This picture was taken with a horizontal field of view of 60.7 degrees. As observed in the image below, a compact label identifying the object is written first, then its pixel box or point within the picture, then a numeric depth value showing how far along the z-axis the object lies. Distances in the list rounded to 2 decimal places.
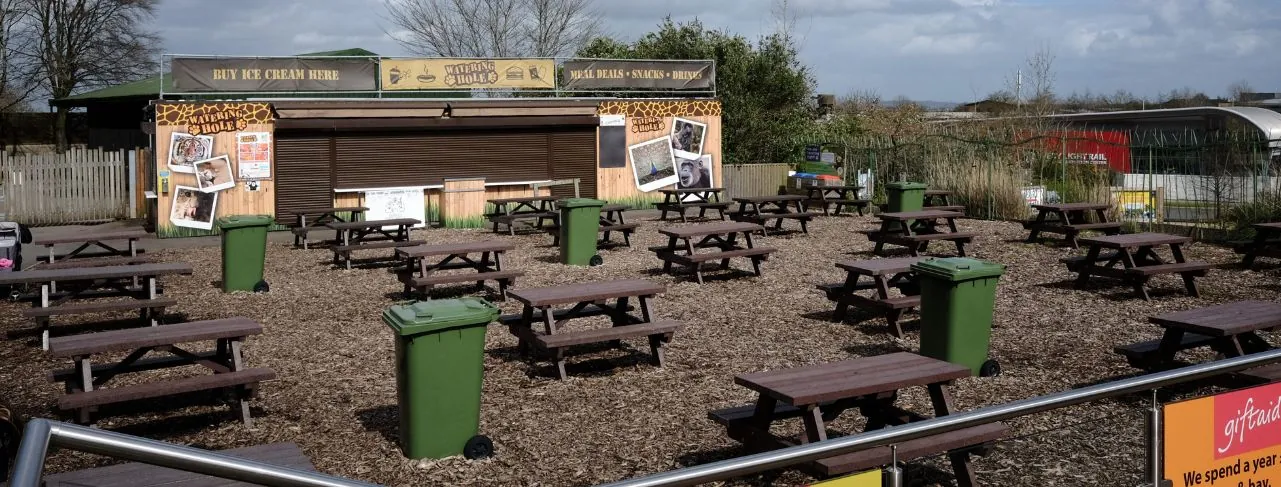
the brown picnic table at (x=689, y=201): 21.33
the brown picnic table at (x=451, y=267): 12.13
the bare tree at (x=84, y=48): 42.34
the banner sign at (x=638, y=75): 24.22
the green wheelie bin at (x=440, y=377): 6.39
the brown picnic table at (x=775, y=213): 19.09
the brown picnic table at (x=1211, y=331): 7.49
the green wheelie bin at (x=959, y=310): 8.19
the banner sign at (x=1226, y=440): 4.06
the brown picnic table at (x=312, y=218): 18.16
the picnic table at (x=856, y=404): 5.21
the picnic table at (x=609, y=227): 17.25
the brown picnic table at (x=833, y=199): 22.30
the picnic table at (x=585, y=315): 8.65
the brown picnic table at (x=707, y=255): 13.71
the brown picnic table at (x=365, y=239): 15.62
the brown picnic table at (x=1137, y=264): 12.02
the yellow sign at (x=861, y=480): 3.12
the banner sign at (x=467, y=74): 22.42
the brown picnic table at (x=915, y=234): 15.38
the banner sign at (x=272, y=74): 20.12
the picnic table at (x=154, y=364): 6.84
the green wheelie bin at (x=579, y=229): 14.91
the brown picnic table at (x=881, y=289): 10.23
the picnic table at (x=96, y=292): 10.03
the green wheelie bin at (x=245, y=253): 13.05
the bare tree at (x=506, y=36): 44.28
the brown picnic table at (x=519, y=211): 19.52
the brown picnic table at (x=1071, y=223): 16.06
